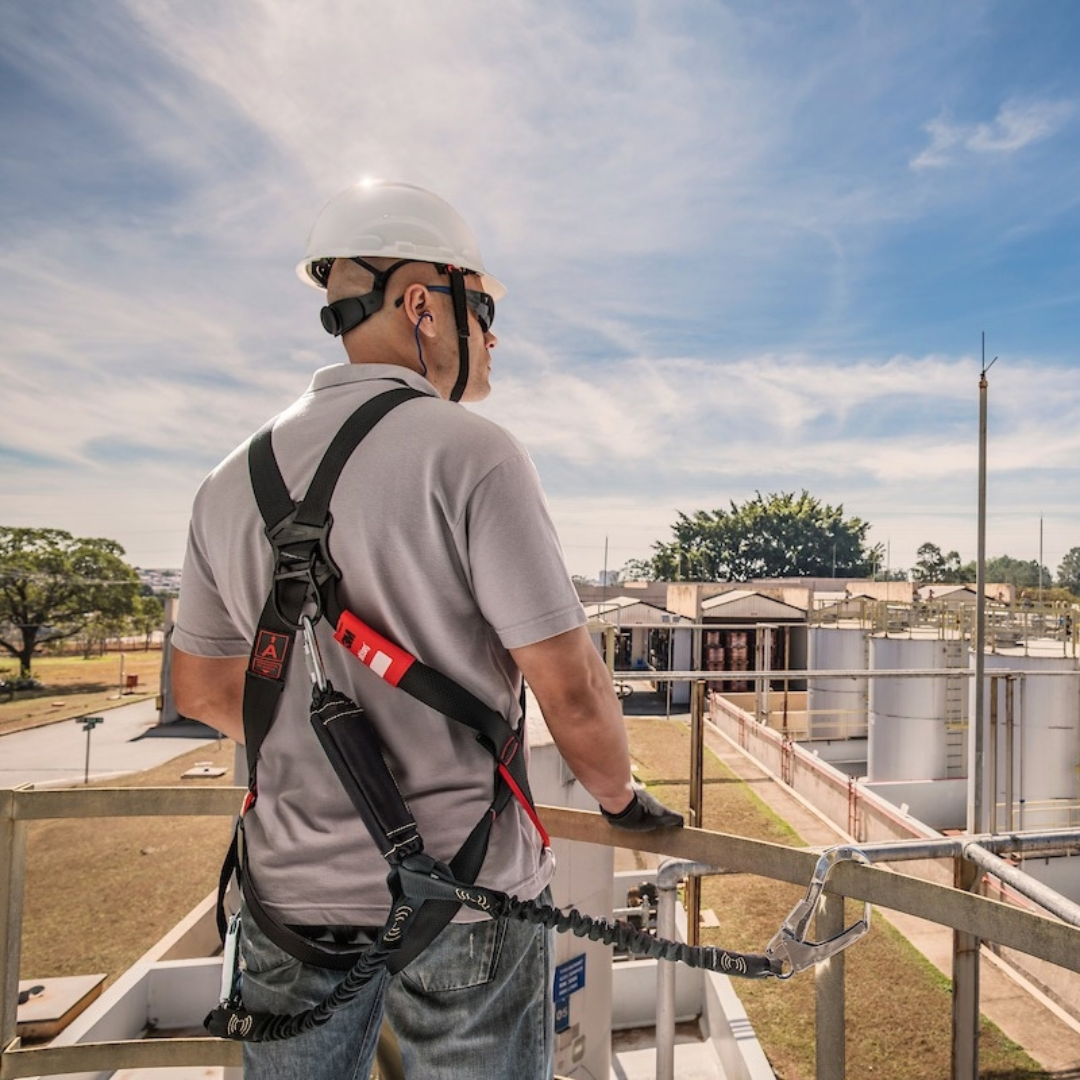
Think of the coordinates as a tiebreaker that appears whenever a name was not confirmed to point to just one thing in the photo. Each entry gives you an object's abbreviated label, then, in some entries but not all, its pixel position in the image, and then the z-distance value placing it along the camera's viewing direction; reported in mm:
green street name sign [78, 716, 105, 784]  15211
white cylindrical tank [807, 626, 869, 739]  22406
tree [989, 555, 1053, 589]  111725
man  1170
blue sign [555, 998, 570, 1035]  5137
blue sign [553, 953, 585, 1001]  5137
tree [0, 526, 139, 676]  35500
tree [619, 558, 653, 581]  68000
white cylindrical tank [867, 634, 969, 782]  17109
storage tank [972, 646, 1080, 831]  13250
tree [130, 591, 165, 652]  40688
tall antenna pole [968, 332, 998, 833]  9281
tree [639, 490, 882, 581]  65312
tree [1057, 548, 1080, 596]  115812
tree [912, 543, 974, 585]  69625
